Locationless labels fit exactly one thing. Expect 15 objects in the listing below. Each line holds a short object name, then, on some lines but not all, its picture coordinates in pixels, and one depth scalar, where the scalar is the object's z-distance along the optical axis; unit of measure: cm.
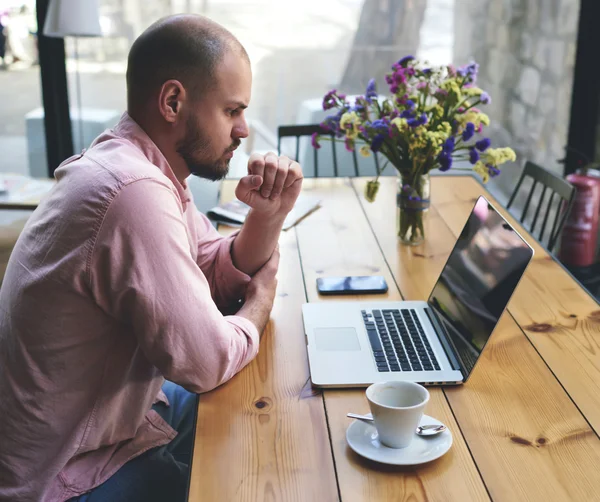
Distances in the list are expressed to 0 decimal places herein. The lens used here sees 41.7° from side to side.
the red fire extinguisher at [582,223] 321
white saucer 108
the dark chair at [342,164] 398
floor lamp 359
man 120
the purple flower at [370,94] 193
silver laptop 131
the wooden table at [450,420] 105
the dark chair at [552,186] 227
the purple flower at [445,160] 180
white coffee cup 107
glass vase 194
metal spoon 114
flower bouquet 182
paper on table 219
